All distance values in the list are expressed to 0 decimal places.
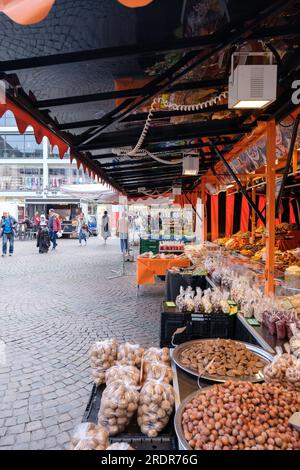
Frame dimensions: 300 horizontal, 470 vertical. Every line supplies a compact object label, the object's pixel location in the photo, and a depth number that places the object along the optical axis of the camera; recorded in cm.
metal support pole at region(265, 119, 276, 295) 380
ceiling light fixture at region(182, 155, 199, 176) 600
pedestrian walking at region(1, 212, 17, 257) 1509
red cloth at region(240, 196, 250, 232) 1215
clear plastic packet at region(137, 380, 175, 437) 170
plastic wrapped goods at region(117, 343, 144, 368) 225
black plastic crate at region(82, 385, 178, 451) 162
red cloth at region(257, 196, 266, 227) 1191
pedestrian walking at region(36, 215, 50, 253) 1653
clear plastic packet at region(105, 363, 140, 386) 193
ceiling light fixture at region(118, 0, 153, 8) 115
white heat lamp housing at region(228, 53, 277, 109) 244
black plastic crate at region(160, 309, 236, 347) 322
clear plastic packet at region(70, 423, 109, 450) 144
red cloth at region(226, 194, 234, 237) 1277
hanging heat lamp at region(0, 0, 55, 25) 114
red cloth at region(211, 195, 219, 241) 1322
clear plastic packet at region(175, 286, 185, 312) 346
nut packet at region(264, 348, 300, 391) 192
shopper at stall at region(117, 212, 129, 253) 1200
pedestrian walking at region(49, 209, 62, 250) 1862
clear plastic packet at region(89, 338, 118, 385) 220
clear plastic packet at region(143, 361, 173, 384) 200
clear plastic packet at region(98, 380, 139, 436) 167
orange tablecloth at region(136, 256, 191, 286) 813
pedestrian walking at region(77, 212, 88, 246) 2266
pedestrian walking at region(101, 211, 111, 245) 2246
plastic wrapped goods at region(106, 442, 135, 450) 141
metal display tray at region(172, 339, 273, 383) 206
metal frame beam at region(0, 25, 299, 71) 212
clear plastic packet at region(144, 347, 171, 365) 230
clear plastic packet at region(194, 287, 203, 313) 337
